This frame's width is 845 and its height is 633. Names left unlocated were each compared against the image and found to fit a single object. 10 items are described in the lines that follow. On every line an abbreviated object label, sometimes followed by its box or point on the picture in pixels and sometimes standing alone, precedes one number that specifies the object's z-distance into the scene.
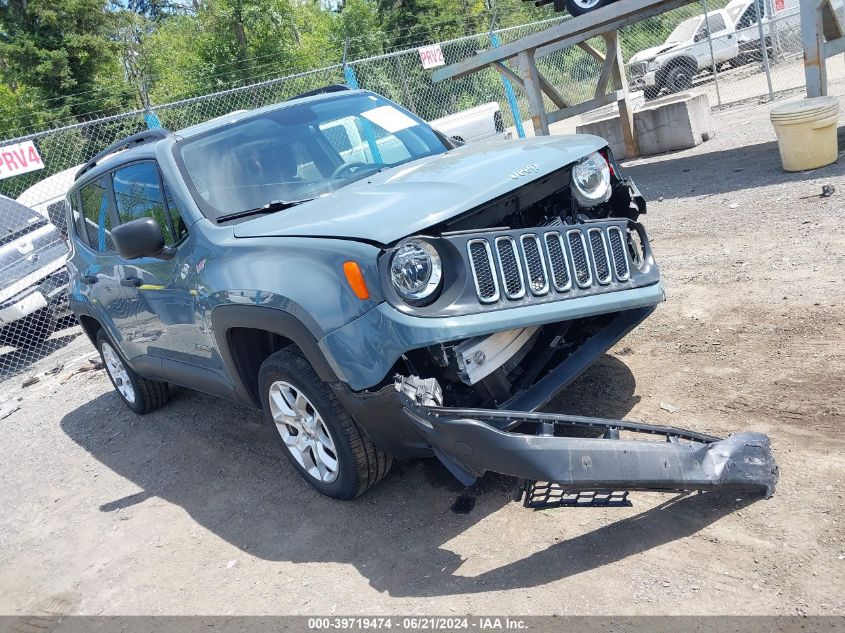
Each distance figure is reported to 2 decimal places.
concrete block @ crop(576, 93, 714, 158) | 11.62
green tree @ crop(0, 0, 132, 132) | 24.81
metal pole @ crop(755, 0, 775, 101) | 14.23
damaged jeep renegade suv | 3.14
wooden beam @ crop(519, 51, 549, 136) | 11.59
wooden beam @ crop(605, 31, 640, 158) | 11.73
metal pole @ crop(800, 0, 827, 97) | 8.86
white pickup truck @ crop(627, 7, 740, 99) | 19.67
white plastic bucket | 7.94
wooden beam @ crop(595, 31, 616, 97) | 11.74
